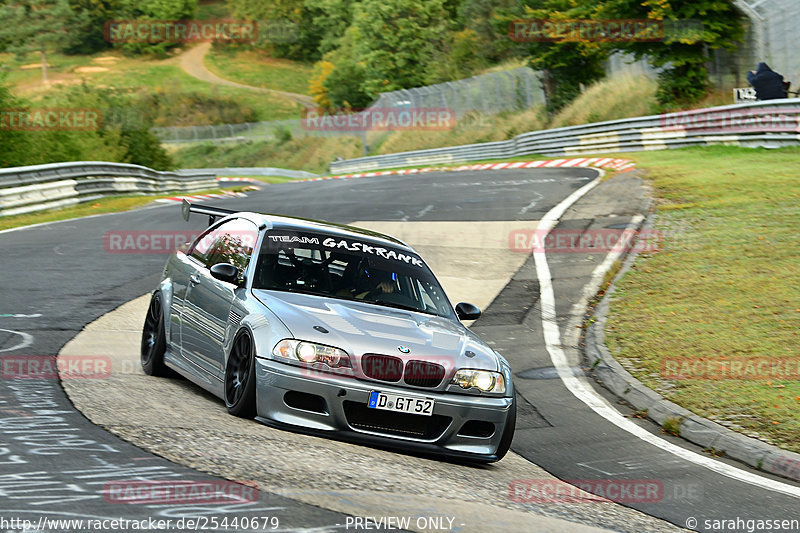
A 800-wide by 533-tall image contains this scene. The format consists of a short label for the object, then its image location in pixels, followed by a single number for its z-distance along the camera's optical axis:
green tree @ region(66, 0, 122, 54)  147.62
